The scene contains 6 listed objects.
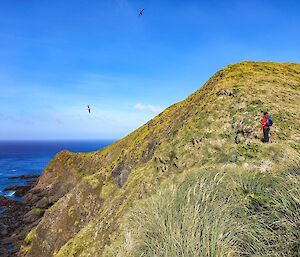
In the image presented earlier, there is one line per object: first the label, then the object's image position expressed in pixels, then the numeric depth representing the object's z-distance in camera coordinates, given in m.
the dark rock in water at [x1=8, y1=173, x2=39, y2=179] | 111.96
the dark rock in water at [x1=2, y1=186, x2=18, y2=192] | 87.90
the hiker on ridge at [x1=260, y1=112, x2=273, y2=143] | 18.77
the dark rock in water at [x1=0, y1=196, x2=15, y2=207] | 67.50
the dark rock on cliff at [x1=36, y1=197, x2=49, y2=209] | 61.21
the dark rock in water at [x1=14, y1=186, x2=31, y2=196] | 82.39
